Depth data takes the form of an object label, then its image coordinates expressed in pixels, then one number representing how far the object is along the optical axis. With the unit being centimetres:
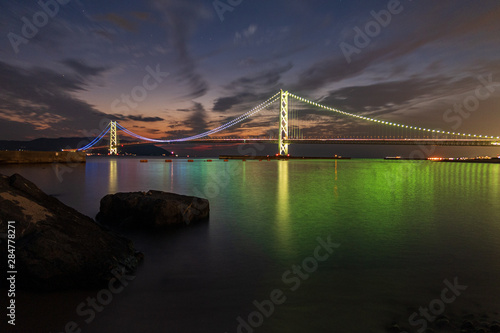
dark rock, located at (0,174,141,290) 303
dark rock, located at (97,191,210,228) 592
